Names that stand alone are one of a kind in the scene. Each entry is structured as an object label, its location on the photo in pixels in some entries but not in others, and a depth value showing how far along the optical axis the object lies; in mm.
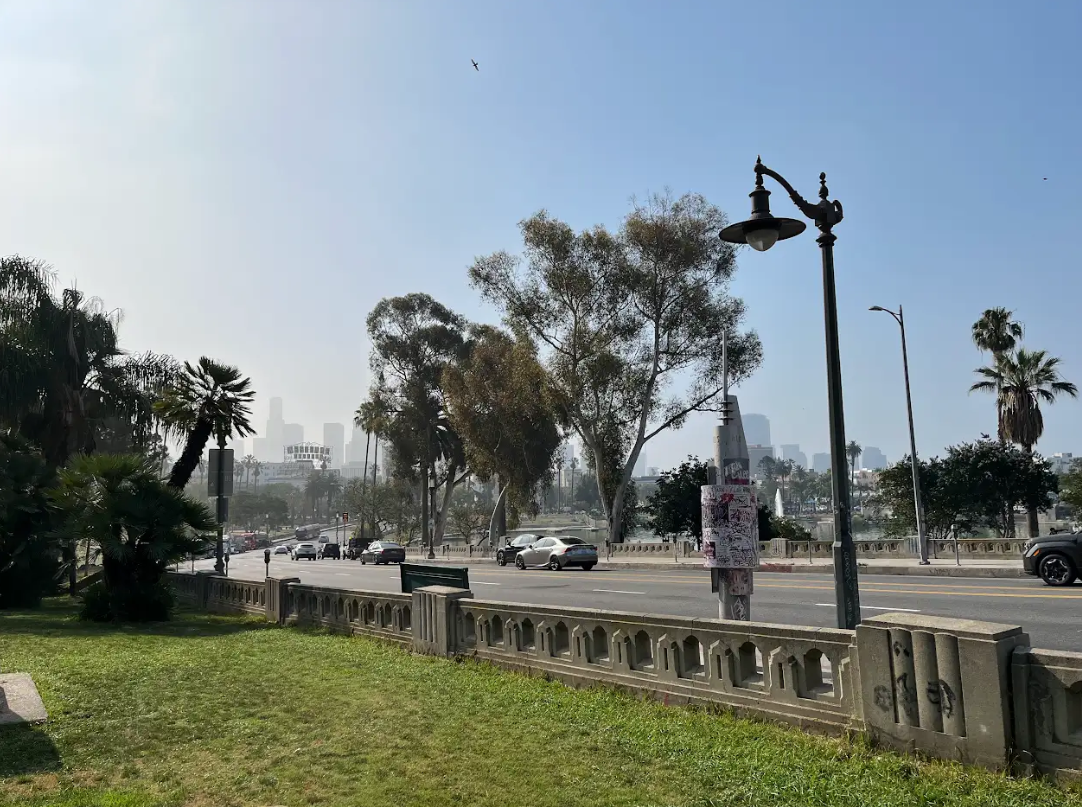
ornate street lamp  7914
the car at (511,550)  37441
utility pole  10070
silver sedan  32094
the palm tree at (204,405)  21562
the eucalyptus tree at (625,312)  39688
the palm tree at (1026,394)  40406
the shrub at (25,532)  18484
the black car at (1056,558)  16953
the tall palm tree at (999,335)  41344
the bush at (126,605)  15797
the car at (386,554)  47562
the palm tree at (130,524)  15289
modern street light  27094
